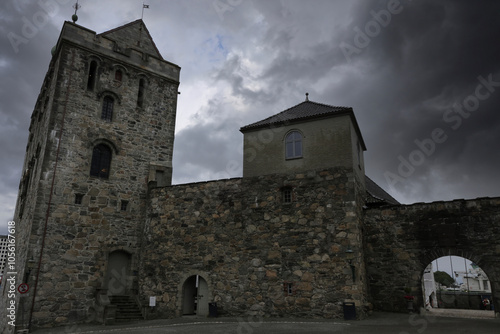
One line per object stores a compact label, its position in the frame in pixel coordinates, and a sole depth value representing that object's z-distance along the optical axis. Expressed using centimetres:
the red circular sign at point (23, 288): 1391
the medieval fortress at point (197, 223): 1370
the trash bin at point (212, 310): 1484
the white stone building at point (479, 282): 5146
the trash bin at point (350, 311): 1250
